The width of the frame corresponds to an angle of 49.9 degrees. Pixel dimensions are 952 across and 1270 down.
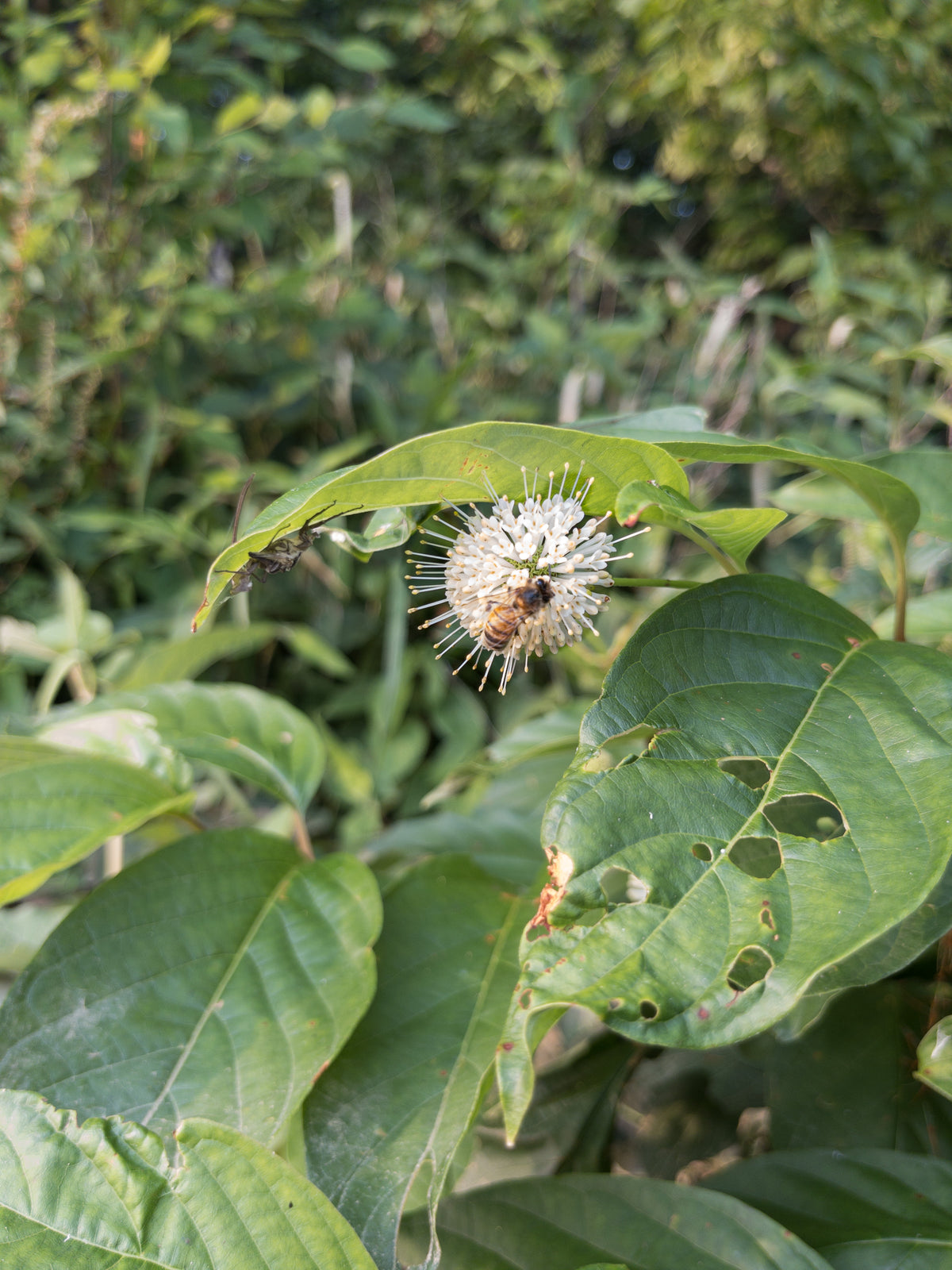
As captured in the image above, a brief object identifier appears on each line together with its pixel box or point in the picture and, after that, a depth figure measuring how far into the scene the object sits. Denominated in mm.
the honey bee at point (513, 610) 140
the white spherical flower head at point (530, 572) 140
